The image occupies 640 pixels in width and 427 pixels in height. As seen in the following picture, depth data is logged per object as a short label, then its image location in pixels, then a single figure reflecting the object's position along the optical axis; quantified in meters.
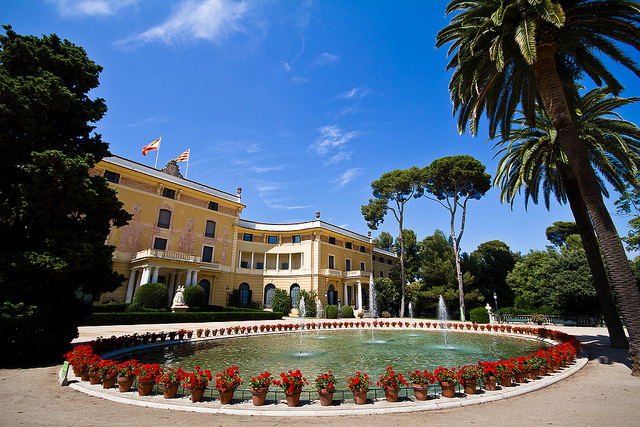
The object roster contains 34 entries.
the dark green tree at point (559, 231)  56.78
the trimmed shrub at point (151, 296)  22.27
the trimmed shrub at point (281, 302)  34.03
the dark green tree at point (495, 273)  36.53
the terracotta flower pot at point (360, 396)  5.80
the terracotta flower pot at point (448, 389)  6.17
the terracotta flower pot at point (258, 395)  5.81
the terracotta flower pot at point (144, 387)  6.25
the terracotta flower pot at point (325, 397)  5.80
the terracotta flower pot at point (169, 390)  6.11
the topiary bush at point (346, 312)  33.22
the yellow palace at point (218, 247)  27.12
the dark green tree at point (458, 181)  30.56
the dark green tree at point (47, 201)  8.76
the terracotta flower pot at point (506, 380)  6.92
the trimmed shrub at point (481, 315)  25.62
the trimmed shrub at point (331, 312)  32.78
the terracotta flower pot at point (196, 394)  5.92
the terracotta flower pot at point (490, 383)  6.54
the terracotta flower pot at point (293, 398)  5.77
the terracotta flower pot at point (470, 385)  6.34
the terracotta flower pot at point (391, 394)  5.90
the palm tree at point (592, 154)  12.55
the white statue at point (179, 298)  24.25
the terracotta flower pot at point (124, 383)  6.48
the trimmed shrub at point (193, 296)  25.47
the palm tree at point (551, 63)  8.73
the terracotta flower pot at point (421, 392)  6.00
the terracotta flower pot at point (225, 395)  5.86
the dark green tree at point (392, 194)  35.88
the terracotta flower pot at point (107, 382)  6.76
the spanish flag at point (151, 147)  29.94
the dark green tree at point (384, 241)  58.07
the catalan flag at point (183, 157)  32.66
